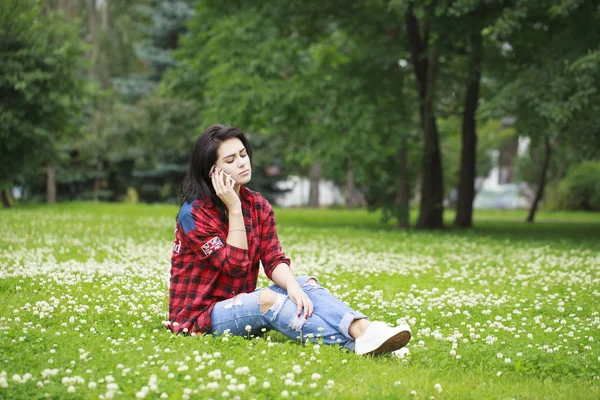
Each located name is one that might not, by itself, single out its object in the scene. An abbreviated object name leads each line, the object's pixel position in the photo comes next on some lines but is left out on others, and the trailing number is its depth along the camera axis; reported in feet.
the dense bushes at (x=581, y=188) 142.51
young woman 18.53
